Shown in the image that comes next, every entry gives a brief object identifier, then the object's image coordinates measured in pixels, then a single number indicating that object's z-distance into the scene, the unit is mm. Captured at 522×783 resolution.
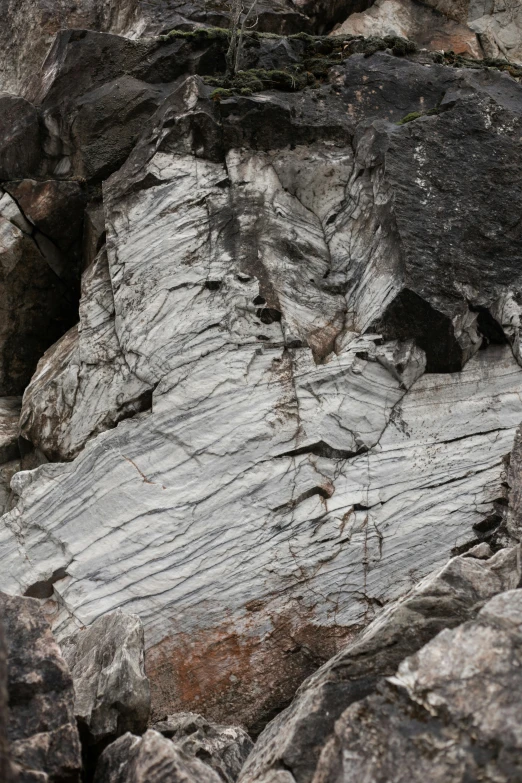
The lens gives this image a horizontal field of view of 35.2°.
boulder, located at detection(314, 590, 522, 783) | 7551
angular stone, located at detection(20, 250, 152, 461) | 16094
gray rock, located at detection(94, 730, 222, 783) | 8648
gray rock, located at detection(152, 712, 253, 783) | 10164
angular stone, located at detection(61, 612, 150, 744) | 10086
